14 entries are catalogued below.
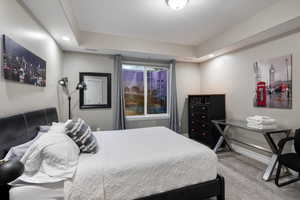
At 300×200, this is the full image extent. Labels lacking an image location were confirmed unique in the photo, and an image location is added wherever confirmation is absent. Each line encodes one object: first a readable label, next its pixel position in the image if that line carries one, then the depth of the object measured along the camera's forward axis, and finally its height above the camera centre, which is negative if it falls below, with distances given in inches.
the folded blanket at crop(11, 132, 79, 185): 48.1 -21.8
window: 166.2 +11.6
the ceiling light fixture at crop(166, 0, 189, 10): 76.8 +51.8
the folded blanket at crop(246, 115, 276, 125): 96.3 -13.8
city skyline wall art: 56.7 +16.3
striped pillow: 65.4 -17.6
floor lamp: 122.0 +11.6
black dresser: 137.4 -16.2
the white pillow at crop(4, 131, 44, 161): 48.5 -18.4
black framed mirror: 144.8 +8.4
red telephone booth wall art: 96.4 +12.3
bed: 49.1 -27.8
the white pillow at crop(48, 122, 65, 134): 64.3 -13.9
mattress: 45.2 -29.8
